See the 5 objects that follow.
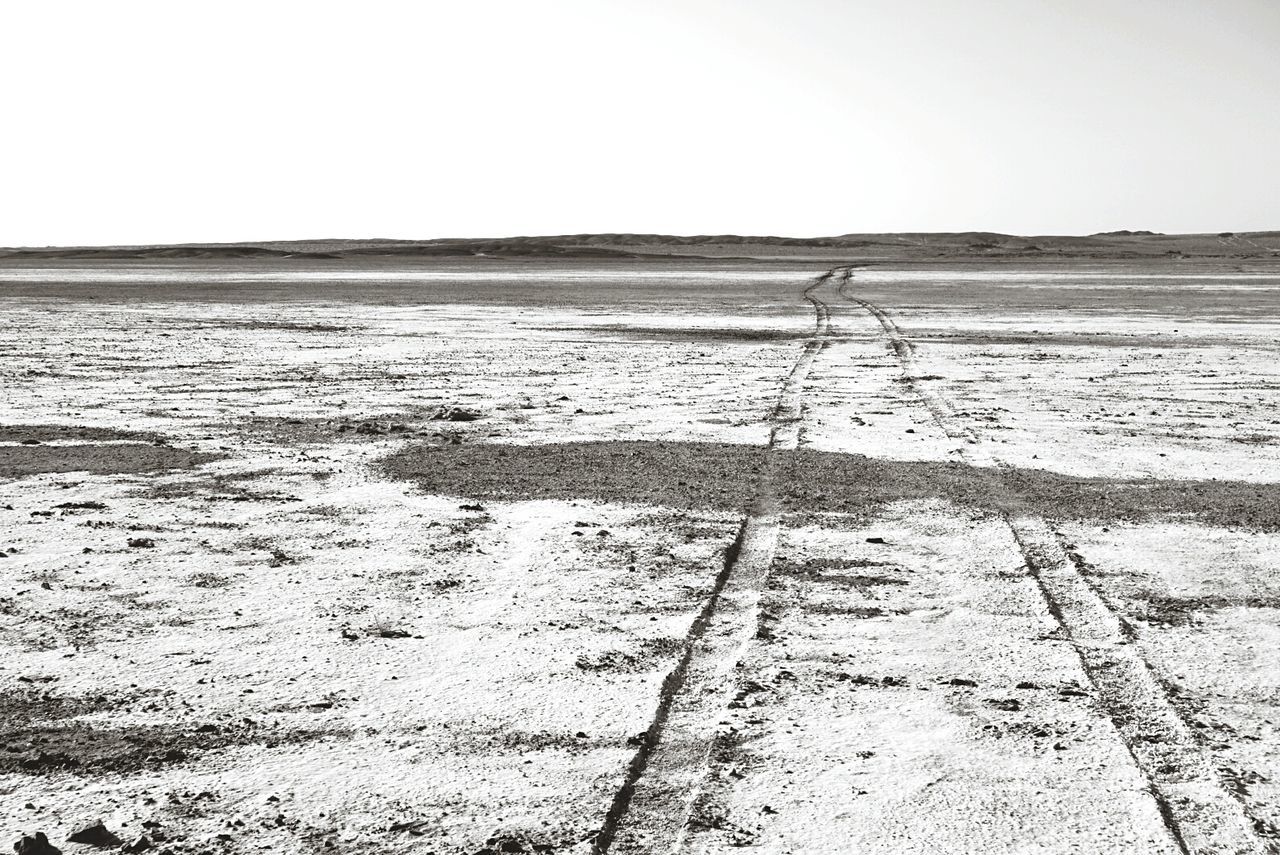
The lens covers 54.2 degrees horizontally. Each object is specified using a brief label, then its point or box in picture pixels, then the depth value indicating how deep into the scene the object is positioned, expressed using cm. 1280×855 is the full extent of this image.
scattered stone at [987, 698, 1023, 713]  424
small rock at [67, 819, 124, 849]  329
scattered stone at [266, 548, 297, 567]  616
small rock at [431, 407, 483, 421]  1129
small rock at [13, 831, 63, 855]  316
